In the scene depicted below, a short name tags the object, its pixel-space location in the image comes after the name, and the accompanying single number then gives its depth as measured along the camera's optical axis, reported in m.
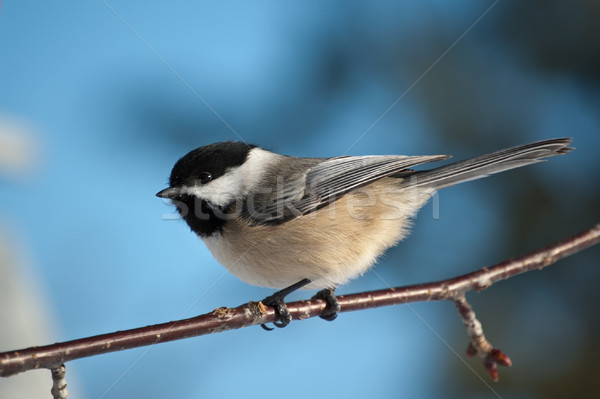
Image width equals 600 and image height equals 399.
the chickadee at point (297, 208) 3.29
